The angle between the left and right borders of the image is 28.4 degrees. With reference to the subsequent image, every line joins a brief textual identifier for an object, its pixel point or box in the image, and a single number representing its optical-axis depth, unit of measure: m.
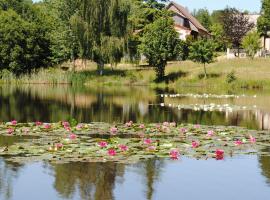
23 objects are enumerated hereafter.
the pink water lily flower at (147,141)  18.25
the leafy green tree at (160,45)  68.19
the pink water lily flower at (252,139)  19.78
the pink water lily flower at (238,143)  18.90
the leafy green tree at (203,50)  67.00
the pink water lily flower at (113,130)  22.15
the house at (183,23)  96.56
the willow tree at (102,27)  68.44
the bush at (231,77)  65.38
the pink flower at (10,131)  21.39
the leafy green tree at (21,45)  75.81
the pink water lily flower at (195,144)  18.10
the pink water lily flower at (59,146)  17.22
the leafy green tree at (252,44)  79.50
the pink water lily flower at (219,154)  16.66
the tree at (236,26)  90.16
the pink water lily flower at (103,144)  17.44
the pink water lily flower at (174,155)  16.64
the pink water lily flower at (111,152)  16.31
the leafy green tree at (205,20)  137.25
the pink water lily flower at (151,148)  17.28
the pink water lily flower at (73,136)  19.46
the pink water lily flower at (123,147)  16.94
